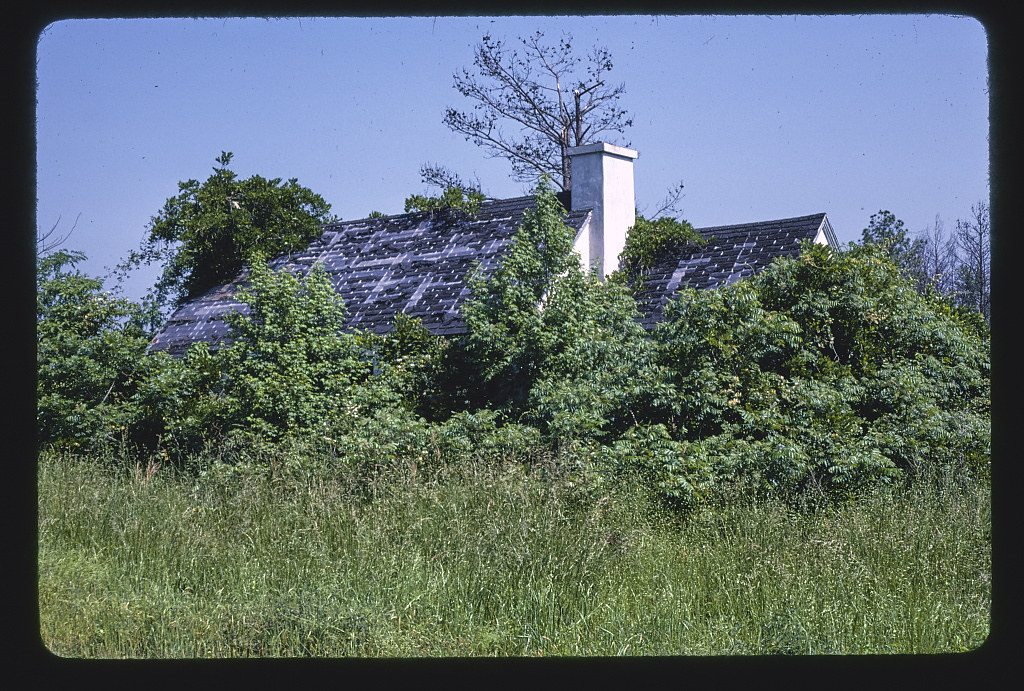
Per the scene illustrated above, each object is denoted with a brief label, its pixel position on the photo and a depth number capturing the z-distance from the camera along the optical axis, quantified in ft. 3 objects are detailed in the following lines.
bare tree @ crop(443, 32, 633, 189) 81.82
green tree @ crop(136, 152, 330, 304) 54.75
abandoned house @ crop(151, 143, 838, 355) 43.16
